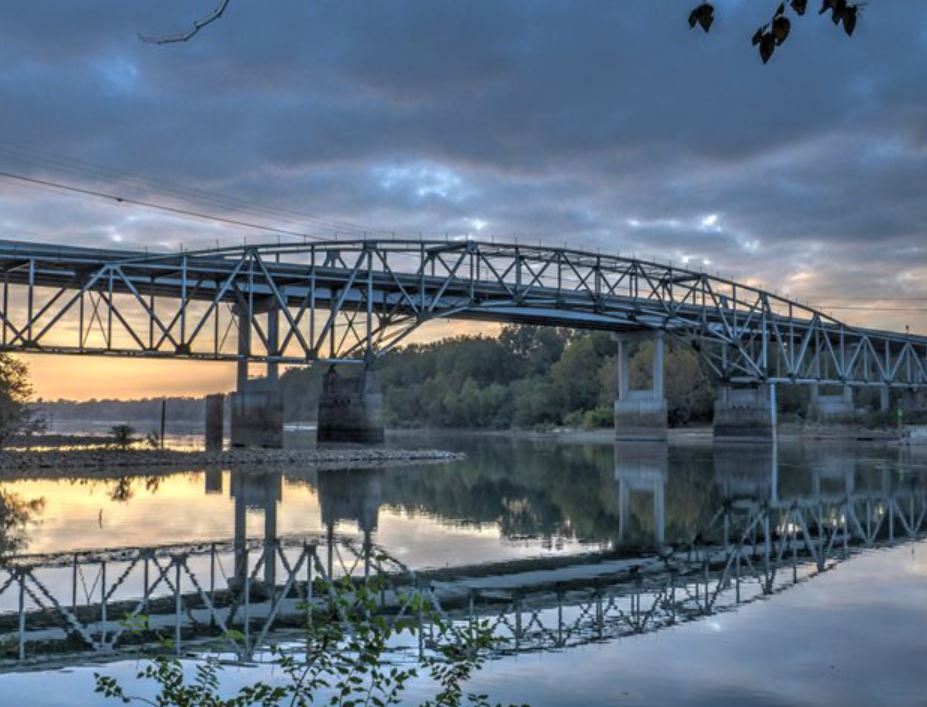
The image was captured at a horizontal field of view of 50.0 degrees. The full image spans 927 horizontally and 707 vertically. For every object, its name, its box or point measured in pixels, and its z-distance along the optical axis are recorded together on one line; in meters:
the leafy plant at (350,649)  6.23
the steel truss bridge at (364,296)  59.12
